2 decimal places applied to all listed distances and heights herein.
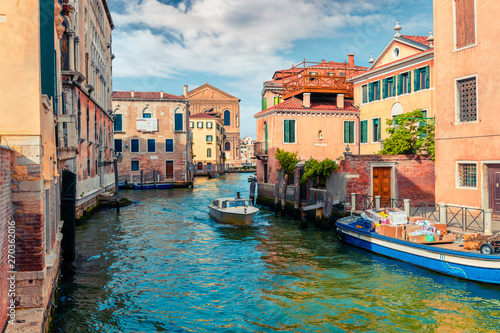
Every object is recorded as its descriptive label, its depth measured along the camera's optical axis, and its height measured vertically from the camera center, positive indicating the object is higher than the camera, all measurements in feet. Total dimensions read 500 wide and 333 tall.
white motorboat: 56.49 -7.00
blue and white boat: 29.68 -8.28
